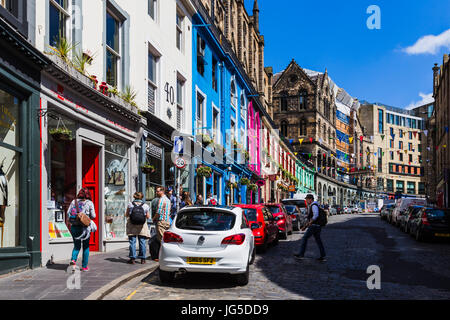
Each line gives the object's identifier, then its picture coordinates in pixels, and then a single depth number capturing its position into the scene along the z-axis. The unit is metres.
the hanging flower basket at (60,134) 10.74
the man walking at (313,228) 12.57
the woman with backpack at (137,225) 11.06
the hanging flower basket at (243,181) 33.79
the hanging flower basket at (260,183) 43.23
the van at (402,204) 30.34
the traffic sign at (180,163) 15.16
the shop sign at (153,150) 17.27
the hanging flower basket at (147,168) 15.89
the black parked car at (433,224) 18.22
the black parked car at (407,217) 22.62
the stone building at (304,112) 73.38
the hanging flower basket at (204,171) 22.57
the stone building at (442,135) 44.40
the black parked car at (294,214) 24.30
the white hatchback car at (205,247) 8.64
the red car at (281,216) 19.36
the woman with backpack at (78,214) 9.38
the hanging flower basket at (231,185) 30.62
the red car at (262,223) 14.31
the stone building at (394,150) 109.19
